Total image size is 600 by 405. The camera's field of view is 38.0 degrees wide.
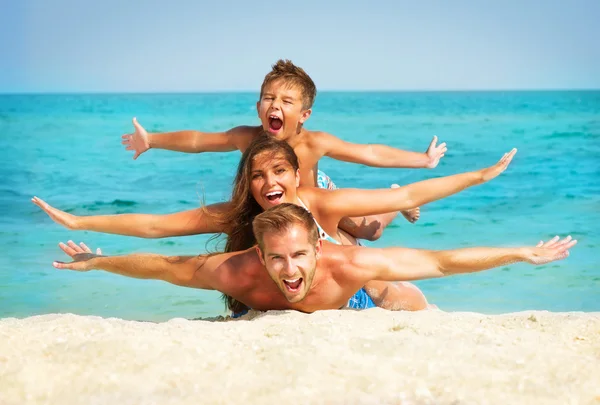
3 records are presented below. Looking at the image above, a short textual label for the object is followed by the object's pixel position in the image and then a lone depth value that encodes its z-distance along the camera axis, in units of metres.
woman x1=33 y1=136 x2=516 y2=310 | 4.52
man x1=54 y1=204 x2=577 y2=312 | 3.99
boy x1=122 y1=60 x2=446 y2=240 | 5.12
